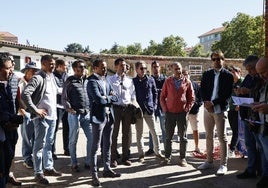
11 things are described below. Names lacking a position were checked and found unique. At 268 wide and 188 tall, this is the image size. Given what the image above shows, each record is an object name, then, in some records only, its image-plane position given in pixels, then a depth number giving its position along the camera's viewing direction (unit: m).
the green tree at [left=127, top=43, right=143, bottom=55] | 58.99
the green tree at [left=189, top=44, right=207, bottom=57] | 58.84
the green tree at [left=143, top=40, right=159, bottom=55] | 51.19
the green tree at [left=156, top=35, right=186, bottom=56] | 49.91
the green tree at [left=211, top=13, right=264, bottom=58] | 42.32
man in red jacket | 5.94
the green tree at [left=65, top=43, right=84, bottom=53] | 106.18
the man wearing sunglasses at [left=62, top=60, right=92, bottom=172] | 5.70
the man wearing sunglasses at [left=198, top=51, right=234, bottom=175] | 5.41
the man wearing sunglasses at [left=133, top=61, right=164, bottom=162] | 6.39
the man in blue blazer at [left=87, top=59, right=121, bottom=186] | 4.85
